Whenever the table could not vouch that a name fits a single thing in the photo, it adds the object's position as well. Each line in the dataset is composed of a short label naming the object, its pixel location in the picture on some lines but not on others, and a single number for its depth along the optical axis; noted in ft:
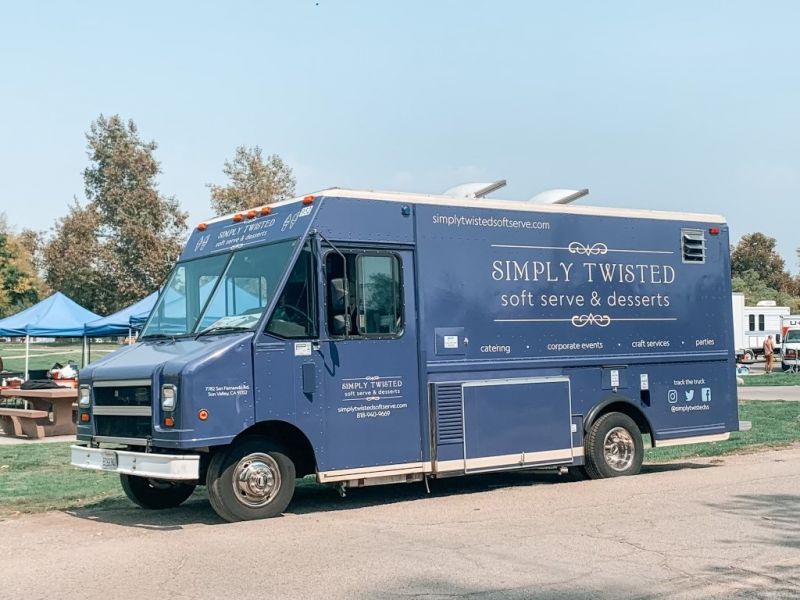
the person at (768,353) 126.73
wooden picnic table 57.67
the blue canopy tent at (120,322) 73.74
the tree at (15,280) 202.28
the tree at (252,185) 127.34
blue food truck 29.40
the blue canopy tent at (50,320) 74.84
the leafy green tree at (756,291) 250.57
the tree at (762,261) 280.31
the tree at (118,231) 140.36
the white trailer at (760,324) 164.66
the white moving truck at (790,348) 134.31
